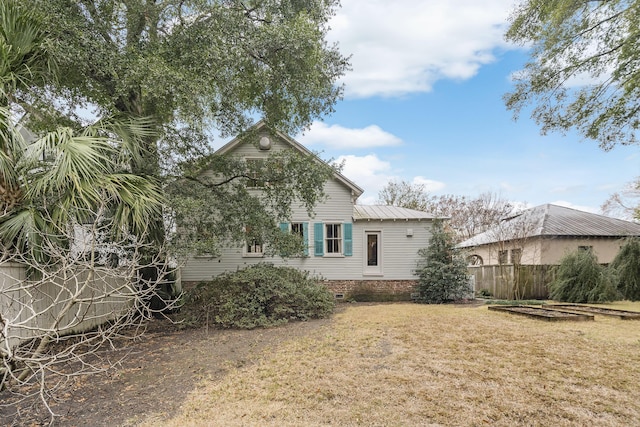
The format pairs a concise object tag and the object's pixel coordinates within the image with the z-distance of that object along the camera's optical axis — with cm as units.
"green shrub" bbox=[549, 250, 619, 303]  1249
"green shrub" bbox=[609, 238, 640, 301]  1305
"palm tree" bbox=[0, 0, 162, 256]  539
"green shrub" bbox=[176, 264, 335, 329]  853
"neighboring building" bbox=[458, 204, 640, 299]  1481
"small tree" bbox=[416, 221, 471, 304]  1330
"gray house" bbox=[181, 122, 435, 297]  1362
